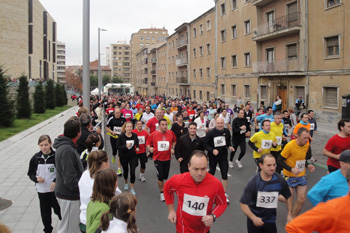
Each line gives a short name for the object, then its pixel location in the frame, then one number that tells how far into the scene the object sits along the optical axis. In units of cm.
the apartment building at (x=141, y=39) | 10800
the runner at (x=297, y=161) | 557
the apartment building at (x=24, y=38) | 4422
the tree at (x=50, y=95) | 3625
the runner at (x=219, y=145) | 681
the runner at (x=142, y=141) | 791
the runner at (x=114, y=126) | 953
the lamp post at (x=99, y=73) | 2907
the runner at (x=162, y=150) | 706
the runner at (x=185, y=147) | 675
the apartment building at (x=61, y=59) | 14150
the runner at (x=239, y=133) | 958
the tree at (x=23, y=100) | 2512
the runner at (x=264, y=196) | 394
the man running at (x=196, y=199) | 363
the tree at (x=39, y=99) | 3052
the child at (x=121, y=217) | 268
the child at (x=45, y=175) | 480
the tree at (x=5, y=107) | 1989
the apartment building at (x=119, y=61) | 13900
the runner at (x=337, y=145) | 579
